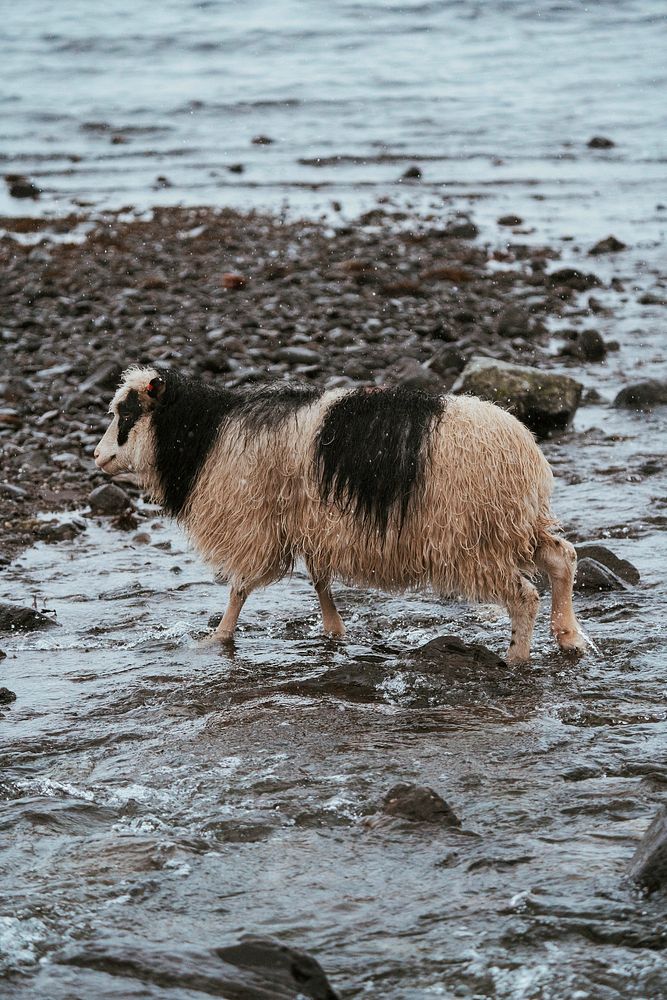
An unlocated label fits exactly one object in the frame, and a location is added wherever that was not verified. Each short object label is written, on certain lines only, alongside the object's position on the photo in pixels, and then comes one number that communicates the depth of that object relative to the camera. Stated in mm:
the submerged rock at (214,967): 7101
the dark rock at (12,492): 17928
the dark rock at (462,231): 33951
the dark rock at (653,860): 7875
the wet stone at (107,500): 17686
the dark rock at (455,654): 12335
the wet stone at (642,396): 21465
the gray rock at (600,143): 47646
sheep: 12078
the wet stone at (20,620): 13703
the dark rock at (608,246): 32772
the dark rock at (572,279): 29507
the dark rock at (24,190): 42537
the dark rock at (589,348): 24548
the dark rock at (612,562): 14602
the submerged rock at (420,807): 9017
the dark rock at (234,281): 28448
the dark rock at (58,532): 16718
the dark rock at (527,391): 20104
